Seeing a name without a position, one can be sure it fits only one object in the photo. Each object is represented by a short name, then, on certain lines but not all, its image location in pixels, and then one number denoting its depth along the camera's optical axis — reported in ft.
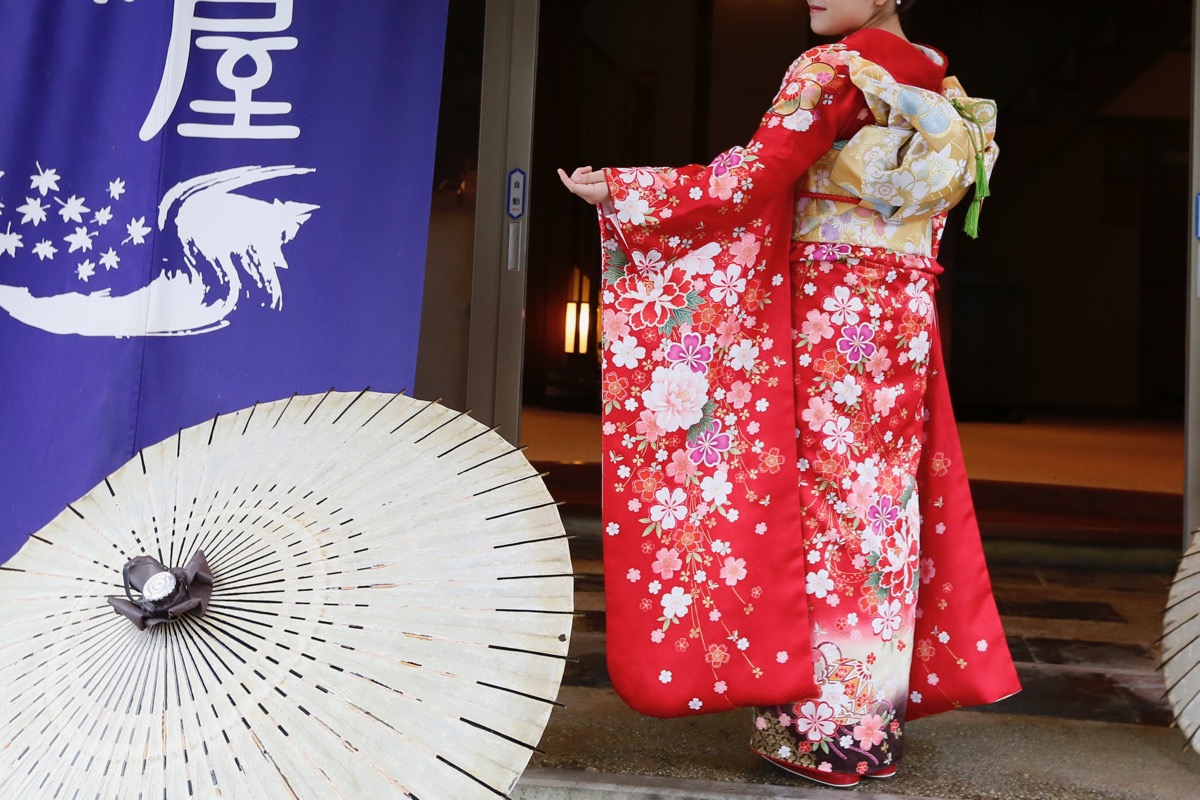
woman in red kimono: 6.06
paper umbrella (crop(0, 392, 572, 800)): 4.08
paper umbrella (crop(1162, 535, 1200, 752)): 6.20
